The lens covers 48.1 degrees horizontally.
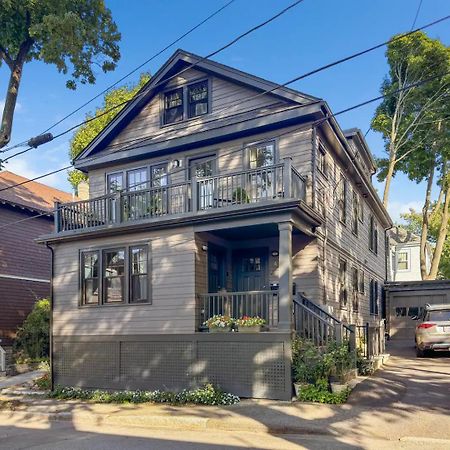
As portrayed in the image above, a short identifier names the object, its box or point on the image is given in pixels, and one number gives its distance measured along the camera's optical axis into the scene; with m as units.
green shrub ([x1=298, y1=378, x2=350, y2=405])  10.07
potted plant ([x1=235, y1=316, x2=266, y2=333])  11.57
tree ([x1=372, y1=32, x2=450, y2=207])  28.86
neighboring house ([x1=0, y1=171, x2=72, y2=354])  20.46
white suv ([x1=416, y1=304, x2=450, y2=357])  15.50
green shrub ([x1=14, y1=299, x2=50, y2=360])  19.52
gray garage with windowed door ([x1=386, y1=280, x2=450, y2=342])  26.83
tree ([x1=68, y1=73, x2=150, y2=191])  28.44
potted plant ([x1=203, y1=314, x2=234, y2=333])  11.98
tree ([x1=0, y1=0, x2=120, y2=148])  13.03
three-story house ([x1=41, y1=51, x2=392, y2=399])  12.05
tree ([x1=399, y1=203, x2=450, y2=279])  42.91
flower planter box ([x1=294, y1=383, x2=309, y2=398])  10.68
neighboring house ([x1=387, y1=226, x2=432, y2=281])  43.12
